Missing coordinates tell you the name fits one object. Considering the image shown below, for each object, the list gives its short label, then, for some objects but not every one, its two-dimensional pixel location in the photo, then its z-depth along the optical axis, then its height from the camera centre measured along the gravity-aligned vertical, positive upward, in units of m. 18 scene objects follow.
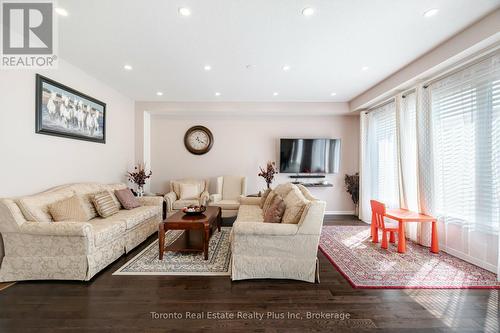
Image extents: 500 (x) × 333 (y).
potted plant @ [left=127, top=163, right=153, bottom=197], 4.57 -0.28
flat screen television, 5.20 +0.28
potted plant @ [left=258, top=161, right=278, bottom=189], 5.05 -0.19
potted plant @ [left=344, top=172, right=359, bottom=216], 5.20 -0.51
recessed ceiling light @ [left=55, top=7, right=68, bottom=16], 2.08 +1.59
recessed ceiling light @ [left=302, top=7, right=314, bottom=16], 2.06 +1.57
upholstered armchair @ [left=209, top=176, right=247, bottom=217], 5.04 -0.54
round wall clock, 5.34 +0.68
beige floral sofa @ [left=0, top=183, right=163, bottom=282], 2.25 -0.88
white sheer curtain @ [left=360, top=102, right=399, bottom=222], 4.16 +0.17
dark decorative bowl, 3.15 -0.68
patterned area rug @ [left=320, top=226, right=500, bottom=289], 2.29 -1.29
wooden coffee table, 2.79 -0.83
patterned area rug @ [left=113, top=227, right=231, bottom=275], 2.51 -1.27
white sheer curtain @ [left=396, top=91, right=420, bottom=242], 3.56 +0.22
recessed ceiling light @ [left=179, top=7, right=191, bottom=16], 2.06 +1.57
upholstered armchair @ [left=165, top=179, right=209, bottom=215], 4.50 -0.65
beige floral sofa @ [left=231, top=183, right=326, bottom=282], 2.28 -0.97
